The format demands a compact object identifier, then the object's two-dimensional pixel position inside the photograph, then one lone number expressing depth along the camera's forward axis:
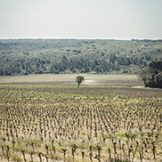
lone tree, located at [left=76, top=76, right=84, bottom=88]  91.45
